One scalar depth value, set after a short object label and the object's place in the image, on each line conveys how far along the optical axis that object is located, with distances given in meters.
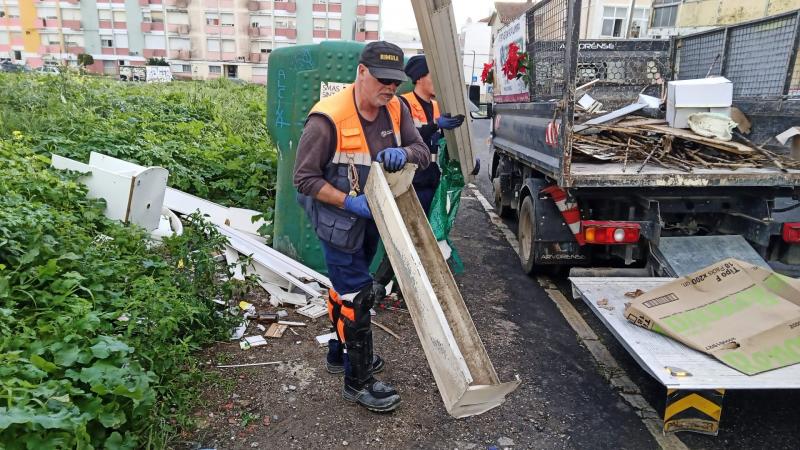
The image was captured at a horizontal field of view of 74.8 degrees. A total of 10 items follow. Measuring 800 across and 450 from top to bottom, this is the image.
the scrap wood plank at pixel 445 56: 4.04
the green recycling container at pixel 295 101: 4.39
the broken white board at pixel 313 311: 4.26
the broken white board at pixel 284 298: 4.43
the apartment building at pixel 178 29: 57.09
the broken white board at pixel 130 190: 4.65
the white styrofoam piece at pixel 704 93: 4.94
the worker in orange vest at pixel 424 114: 4.75
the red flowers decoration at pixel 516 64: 5.74
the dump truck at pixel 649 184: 4.01
